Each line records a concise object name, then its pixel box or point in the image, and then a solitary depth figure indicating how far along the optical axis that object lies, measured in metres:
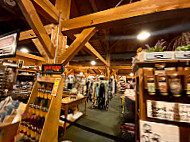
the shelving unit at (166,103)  1.04
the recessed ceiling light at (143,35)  2.96
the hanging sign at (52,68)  1.22
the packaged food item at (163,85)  1.11
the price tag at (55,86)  1.17
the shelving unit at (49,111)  1.12
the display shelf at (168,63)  1.09
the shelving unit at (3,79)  2.69
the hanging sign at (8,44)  1.42
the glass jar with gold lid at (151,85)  1.15
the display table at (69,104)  2.61
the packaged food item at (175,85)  1.06
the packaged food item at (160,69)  1.15
